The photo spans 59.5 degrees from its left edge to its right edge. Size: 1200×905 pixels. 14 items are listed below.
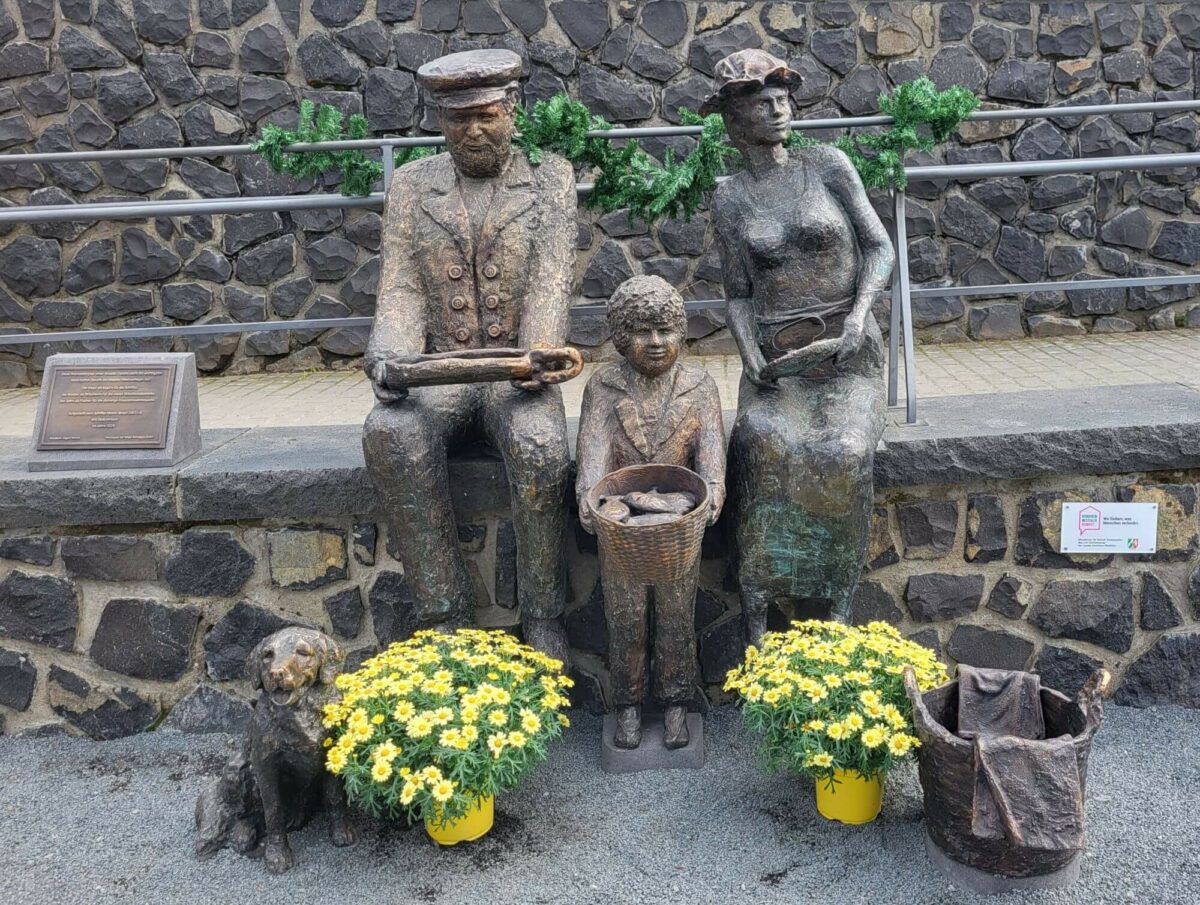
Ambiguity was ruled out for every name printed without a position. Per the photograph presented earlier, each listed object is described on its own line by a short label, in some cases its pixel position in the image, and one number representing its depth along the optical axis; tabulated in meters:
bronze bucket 2.35
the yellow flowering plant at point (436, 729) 2.47
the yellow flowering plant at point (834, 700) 2.53
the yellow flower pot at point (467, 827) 2.64
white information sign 3.24
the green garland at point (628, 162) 3.43
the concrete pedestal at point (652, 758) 3.00
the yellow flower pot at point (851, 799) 2.66
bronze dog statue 2.53
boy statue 2.82
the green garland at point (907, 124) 3.37
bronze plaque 3.31
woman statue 2.92
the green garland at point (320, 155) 3.63
